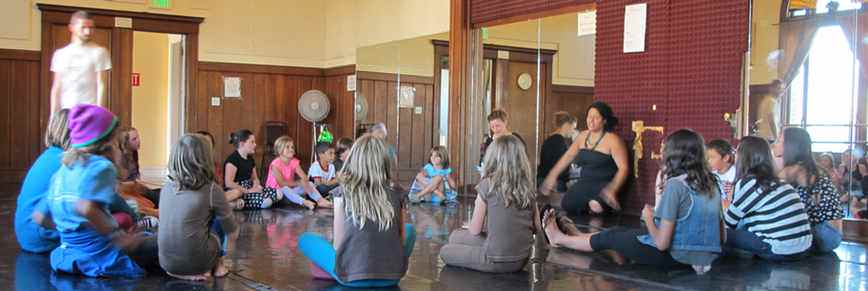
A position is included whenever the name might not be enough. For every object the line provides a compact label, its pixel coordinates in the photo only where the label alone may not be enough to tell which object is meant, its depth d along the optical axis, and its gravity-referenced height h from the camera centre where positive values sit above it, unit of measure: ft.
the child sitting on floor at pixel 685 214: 14.17 -1.52
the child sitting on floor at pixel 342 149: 28.98 -0.93
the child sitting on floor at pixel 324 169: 27.94 -1.65
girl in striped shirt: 15.62 -1.63
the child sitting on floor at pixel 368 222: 12.39 -1.54
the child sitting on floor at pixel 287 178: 26.02 -1.85
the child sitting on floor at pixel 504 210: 13.70 -1.46
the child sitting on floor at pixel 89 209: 12.26 -1.44
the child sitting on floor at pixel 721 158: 18.24 -0.62
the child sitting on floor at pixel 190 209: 12.69 -1.43
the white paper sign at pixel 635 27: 25.14 +3.28
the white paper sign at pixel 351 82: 41.98 +2.18
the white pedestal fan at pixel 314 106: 42.80 +0.92
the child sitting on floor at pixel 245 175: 25.08 -1.73
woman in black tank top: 24.94 -1.10
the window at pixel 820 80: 20.79 +1.44
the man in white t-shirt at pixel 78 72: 20.16 +1.16
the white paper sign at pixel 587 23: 27.02 +3.62
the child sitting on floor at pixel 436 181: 28.45 -2.02
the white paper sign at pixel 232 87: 42.37 +1.82
